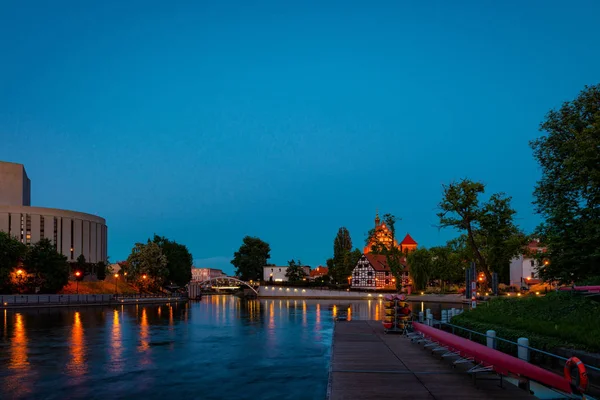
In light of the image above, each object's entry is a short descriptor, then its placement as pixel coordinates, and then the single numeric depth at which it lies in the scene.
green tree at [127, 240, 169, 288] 115.50
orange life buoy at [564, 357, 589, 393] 11.96
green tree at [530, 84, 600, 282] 28.95
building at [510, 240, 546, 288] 119.65
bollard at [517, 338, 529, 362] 17.25
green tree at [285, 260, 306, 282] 169.00
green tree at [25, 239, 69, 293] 87.19
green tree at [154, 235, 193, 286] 137.88
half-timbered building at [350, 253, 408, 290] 148.12
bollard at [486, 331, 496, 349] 20.06
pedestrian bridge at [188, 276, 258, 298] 124.38
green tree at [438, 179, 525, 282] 51.22
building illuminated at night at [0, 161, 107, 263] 139.38
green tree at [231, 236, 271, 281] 166.38
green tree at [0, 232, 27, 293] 80.94
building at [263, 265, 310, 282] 183.00
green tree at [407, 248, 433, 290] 112.81
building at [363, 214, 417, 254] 111.38
